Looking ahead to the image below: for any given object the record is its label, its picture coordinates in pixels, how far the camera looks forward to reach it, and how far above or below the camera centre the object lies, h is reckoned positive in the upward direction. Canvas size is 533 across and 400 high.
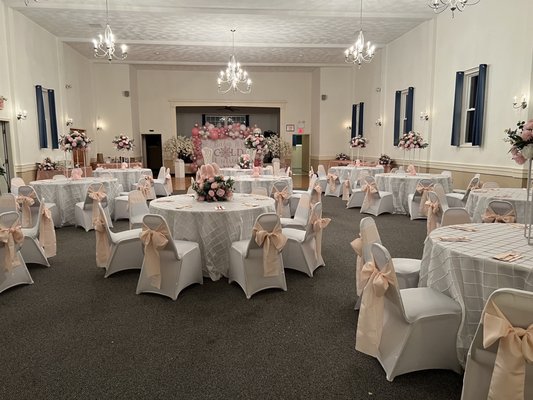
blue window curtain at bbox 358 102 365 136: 14.77 +1.19
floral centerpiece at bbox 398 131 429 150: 9.55 +0.08
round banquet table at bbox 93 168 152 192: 9.66 -0.75
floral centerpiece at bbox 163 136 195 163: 16.56 -0.08
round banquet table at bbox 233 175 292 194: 7.53 -0.74
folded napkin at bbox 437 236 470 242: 2.73 -0.66
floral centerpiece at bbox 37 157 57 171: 10.06 -0.54
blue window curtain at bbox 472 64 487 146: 8.05 +0.80
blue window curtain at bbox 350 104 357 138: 15.33 +1.03
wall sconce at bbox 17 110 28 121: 9.32 +0.74
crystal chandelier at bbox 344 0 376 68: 7.33 +1.93
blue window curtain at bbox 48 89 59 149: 11.02 +0.80
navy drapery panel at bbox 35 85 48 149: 10.29 +0.77
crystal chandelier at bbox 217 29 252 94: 16.44 +2.51
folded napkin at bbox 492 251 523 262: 2.27 -0.66
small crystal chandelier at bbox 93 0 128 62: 6.96 +1.89
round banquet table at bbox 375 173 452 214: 8.23 -0.91
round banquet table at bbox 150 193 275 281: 4.11 -0.88
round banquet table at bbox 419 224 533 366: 2.22 -0.76
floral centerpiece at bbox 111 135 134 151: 10.18 +0.05
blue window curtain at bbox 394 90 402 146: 11.95 +0.97
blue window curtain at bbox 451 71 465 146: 8.93 +0.87
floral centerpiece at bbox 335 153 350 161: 15.53 -0.47
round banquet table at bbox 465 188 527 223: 4.74 -0.69
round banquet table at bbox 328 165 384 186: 10.95 -0.75
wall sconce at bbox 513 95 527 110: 6.96 +0.76
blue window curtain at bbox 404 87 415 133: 11.22 +1.06
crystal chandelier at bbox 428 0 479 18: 5.23 +3.02
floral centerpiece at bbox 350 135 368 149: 12.01 +0.10
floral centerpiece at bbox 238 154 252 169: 9.71 -0.42
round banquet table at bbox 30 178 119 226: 6.88 -0.86
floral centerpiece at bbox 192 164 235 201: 4.65 -0.49
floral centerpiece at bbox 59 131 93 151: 7.79 +0.07
